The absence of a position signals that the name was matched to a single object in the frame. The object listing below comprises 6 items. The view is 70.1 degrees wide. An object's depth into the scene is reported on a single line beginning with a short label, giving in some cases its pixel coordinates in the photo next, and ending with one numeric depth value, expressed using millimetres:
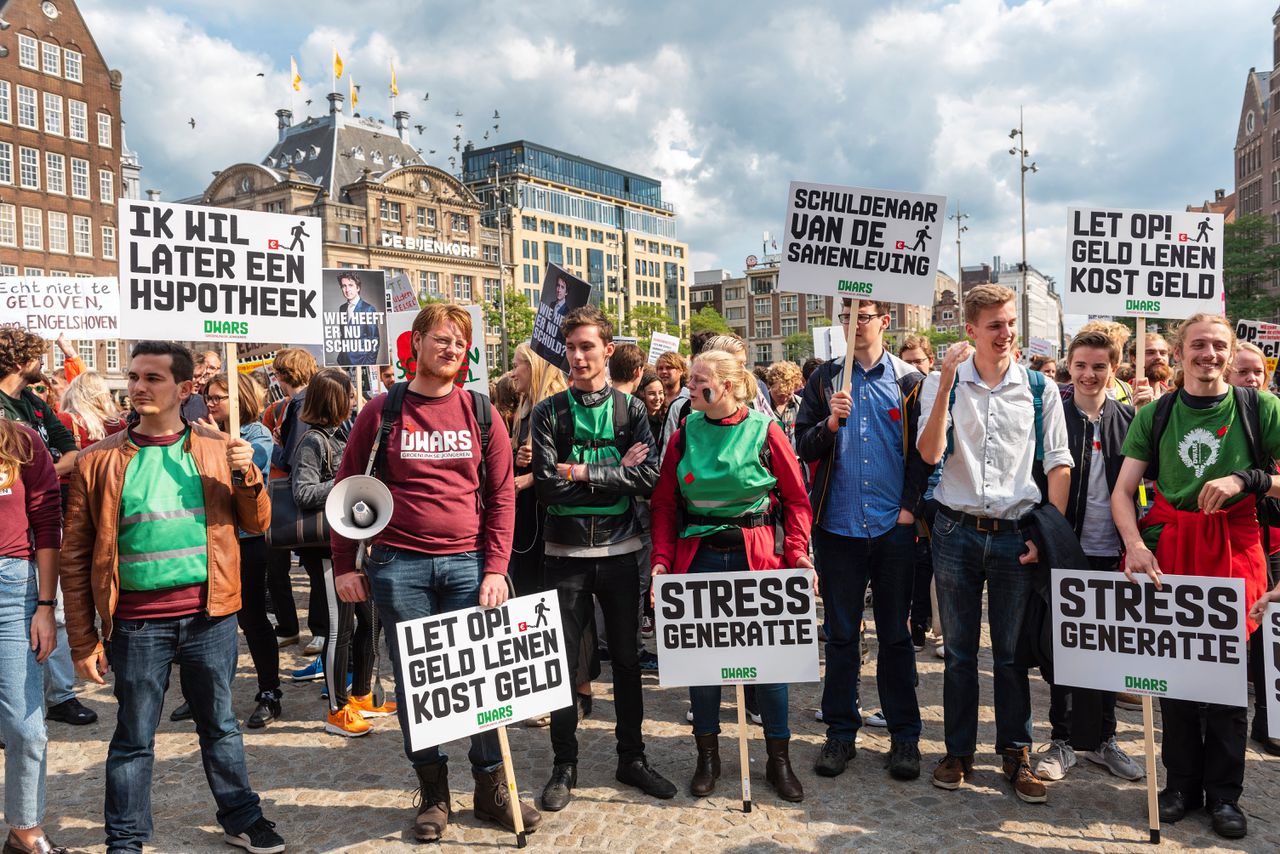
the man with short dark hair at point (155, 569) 3988
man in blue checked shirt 5051
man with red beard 4344
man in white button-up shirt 4676
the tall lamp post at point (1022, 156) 38156
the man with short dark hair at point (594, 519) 4785
